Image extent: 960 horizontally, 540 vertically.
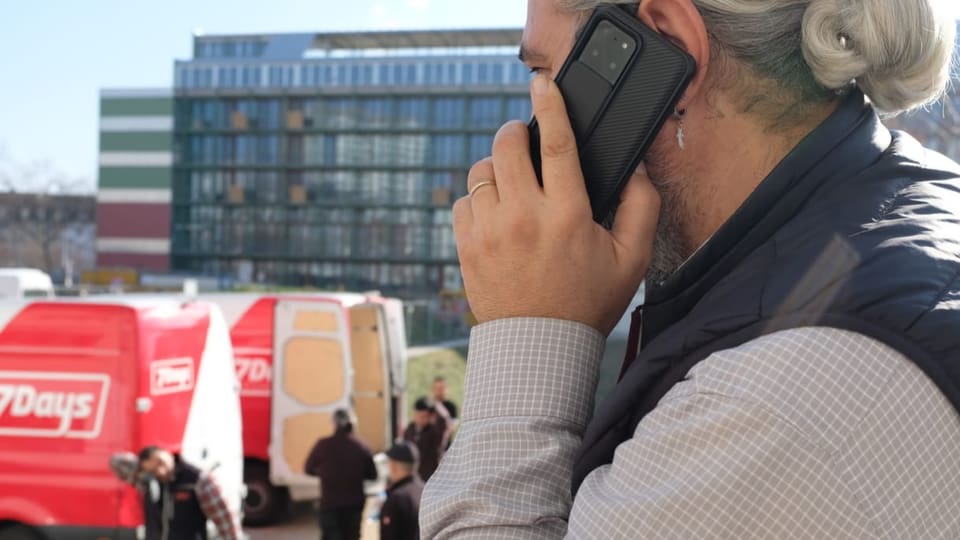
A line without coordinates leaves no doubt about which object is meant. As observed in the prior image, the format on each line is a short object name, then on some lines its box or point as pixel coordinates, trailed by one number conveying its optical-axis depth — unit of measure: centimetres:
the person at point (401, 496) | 667
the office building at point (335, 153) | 5369
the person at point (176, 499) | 680
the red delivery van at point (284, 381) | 1068
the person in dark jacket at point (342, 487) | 854
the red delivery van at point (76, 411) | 714
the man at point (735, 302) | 75
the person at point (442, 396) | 1154
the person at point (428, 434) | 958
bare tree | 5825
